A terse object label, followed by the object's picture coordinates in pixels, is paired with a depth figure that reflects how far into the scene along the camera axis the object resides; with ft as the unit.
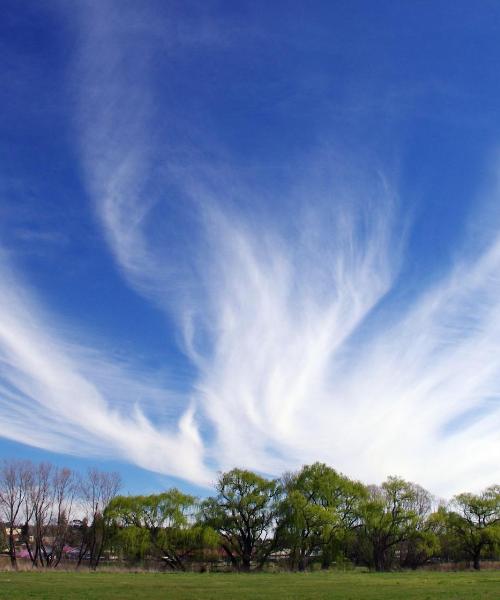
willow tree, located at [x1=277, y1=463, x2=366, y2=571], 237.25
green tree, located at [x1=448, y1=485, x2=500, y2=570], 252.67
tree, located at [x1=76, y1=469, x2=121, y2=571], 249.55
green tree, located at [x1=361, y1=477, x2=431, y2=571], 244.83
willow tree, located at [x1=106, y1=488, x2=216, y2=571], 239.71
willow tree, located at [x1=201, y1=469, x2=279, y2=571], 248.11
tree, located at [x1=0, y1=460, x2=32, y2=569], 242.58
